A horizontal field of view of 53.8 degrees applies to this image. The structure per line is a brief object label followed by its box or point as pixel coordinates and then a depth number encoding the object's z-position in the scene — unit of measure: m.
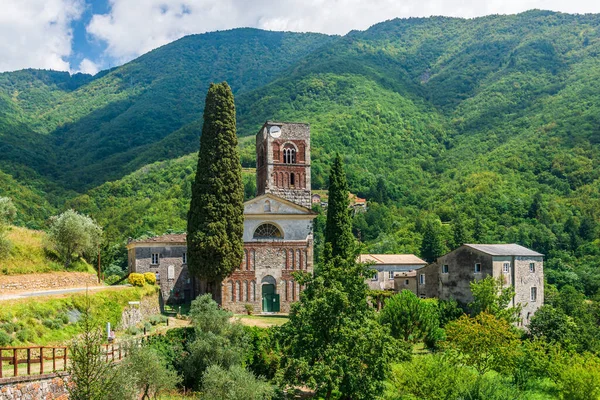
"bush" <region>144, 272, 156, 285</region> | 41.03
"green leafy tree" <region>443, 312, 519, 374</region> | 33.00
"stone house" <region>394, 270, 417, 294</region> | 56.61
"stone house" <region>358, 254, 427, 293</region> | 63.06
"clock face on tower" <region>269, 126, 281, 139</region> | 51.97
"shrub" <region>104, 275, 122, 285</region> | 50.19
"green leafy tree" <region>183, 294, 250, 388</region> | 29.16
